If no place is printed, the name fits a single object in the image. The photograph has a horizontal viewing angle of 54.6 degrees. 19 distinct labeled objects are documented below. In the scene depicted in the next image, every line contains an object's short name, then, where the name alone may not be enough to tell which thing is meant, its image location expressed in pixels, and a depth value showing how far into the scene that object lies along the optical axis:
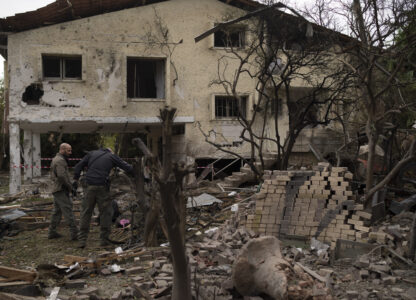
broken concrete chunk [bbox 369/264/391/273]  5.82
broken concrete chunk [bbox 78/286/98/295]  5.14
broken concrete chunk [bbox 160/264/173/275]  5.81
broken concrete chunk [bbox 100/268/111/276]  6.04
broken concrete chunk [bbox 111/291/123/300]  4.91
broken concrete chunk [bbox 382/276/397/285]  5.57
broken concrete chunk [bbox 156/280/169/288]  5.28
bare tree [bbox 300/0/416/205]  7.63
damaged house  15.79
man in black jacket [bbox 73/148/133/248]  7.85
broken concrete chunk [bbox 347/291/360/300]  5.08
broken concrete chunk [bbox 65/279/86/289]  5.51
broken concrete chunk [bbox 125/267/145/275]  6.03
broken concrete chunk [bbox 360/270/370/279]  5.78
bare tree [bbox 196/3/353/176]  10.97
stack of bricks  7.44
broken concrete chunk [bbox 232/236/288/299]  4.84
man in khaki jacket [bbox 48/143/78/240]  8.25
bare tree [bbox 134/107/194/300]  3.55
